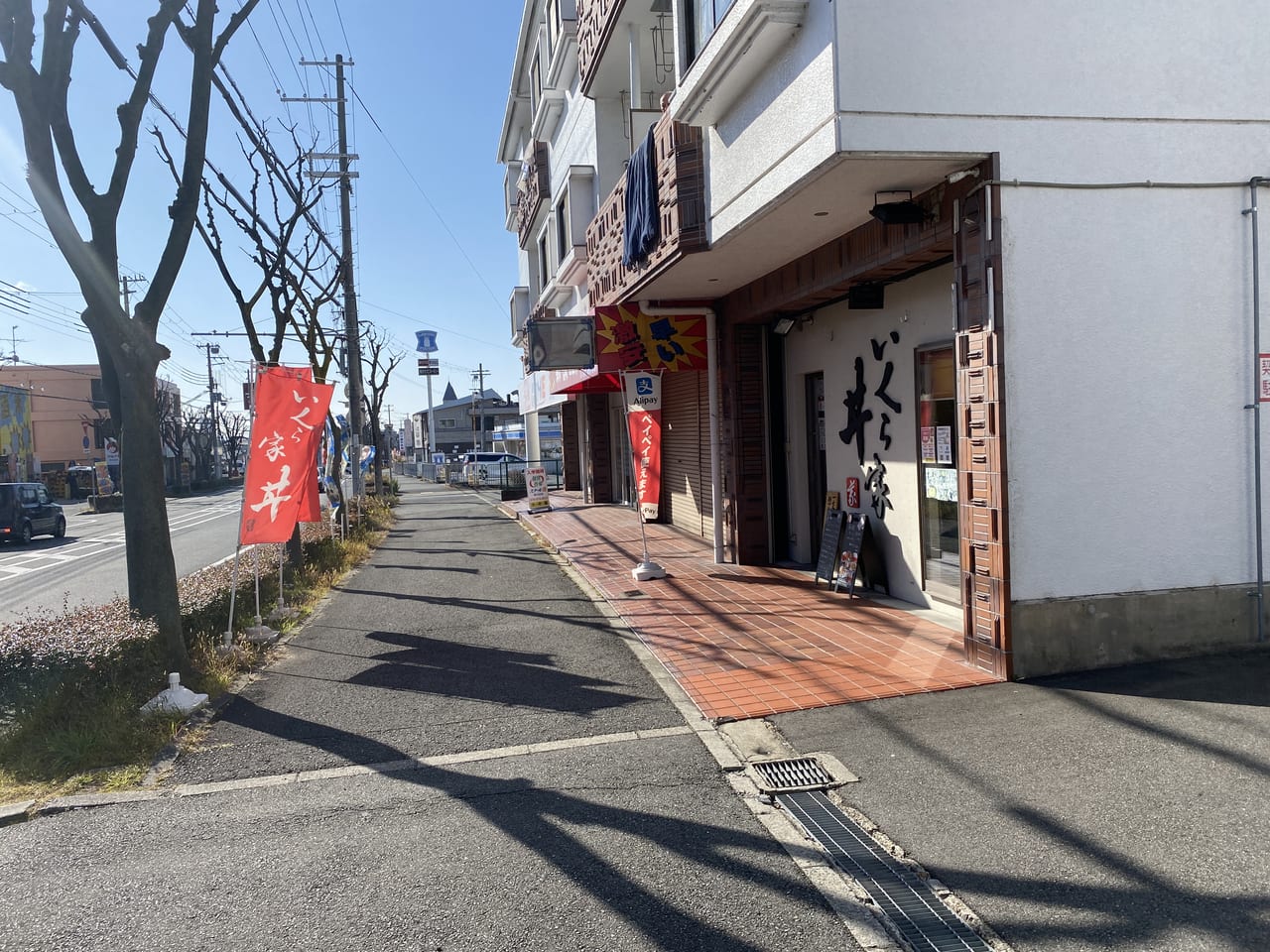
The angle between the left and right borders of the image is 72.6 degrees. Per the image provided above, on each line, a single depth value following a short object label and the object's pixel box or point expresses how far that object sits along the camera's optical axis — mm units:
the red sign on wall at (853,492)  9016
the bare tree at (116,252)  6641
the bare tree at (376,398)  28672
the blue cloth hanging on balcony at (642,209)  8828
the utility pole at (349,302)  21547
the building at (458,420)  89375
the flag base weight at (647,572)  10438
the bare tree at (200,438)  56219
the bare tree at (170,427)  47756
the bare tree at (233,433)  62094
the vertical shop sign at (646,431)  10297
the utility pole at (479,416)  72856
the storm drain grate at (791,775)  4414
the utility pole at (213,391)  58725
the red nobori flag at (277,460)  7801
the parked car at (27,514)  22094
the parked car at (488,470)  38816
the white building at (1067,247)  5520
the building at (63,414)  56656
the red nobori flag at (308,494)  8764
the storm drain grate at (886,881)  3082
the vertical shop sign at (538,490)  20844
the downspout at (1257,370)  5887
